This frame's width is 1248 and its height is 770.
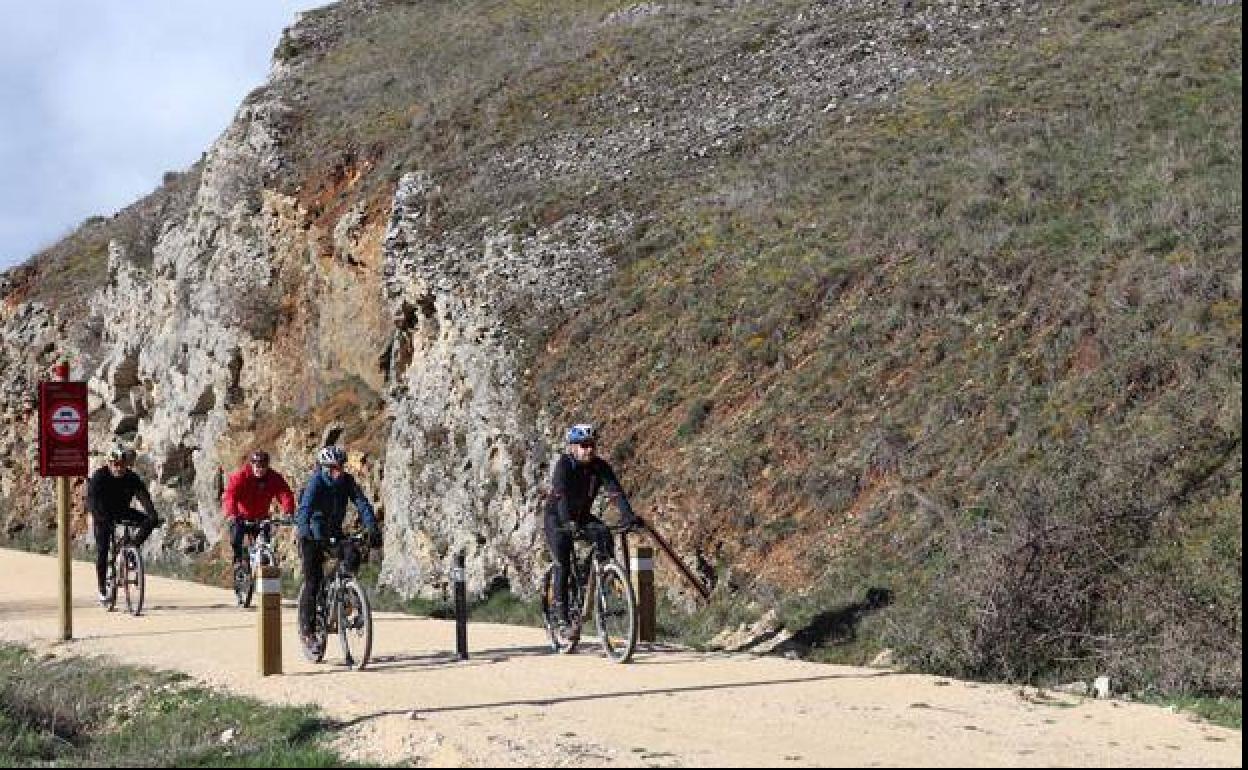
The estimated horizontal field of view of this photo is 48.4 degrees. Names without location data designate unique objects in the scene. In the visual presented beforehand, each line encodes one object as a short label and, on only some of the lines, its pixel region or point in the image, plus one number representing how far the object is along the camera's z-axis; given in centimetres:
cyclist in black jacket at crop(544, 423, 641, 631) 1226
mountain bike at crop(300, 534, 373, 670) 1198
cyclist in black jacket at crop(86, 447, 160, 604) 1747
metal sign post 1538
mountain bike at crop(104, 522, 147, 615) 1755
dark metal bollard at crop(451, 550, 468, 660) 1284
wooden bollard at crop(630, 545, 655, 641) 1318
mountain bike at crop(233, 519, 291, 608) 1697
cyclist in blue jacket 1241
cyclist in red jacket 1756
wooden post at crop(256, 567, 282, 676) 1200
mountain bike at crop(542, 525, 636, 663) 1188
